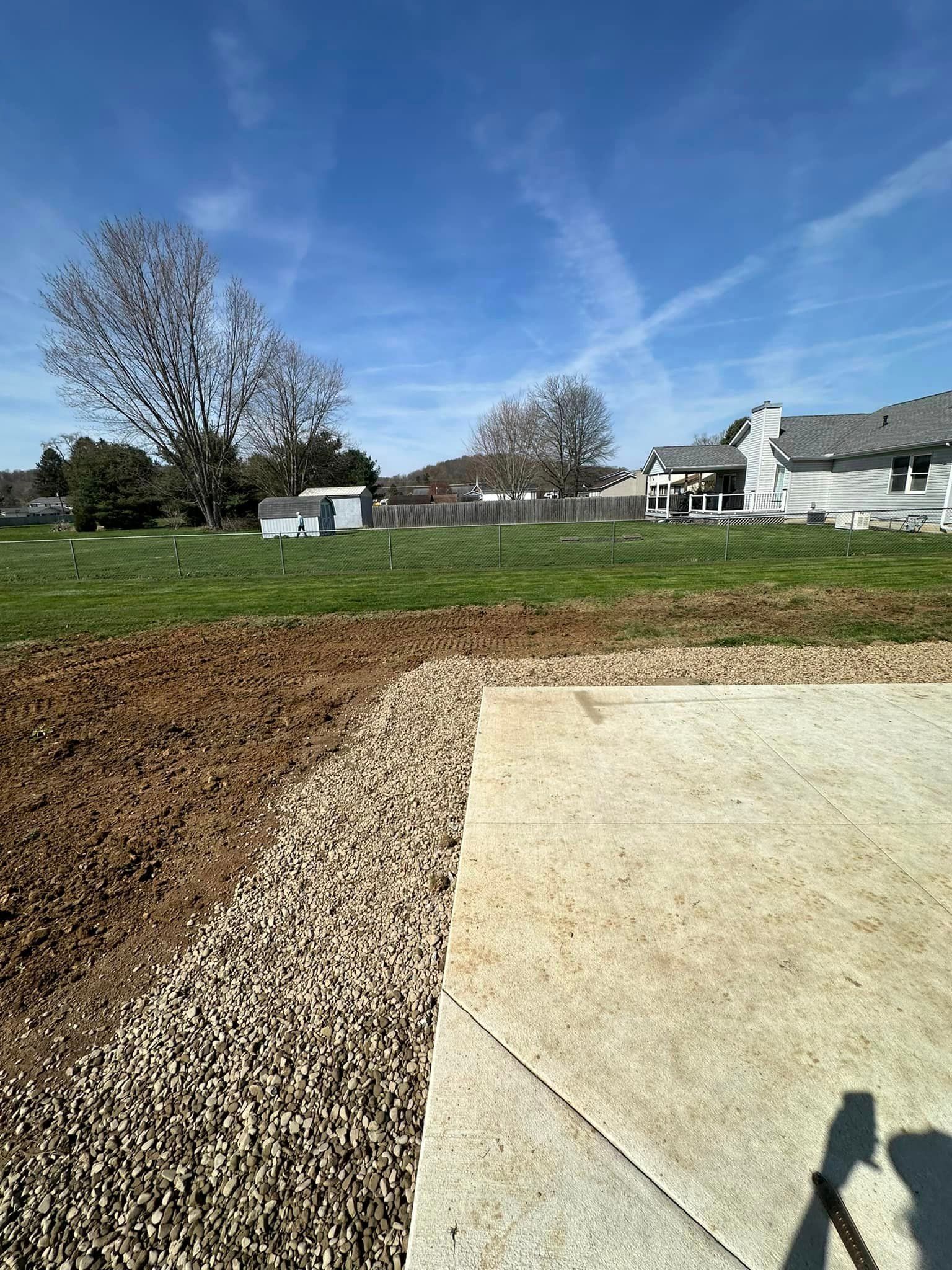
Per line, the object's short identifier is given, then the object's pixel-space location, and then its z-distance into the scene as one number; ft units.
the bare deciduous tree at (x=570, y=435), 150.00
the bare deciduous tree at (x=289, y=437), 137.28
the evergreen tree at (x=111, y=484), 143.84
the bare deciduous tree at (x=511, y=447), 162.09
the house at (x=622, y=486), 164.55
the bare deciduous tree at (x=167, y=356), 101.50
